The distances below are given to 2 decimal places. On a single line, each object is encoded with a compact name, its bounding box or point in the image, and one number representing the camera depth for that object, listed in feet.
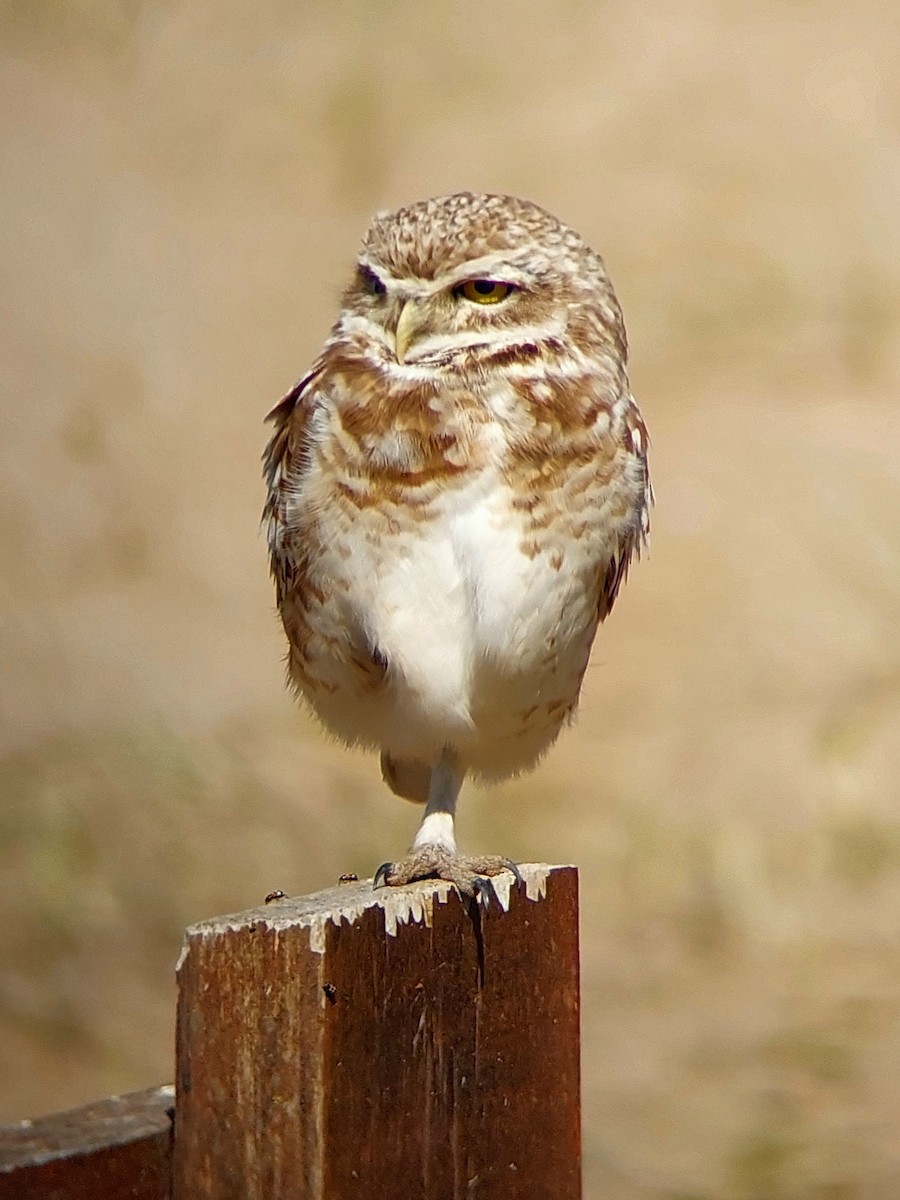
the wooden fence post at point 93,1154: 20.89
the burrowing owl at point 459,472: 21.53
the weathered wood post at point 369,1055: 20.92
